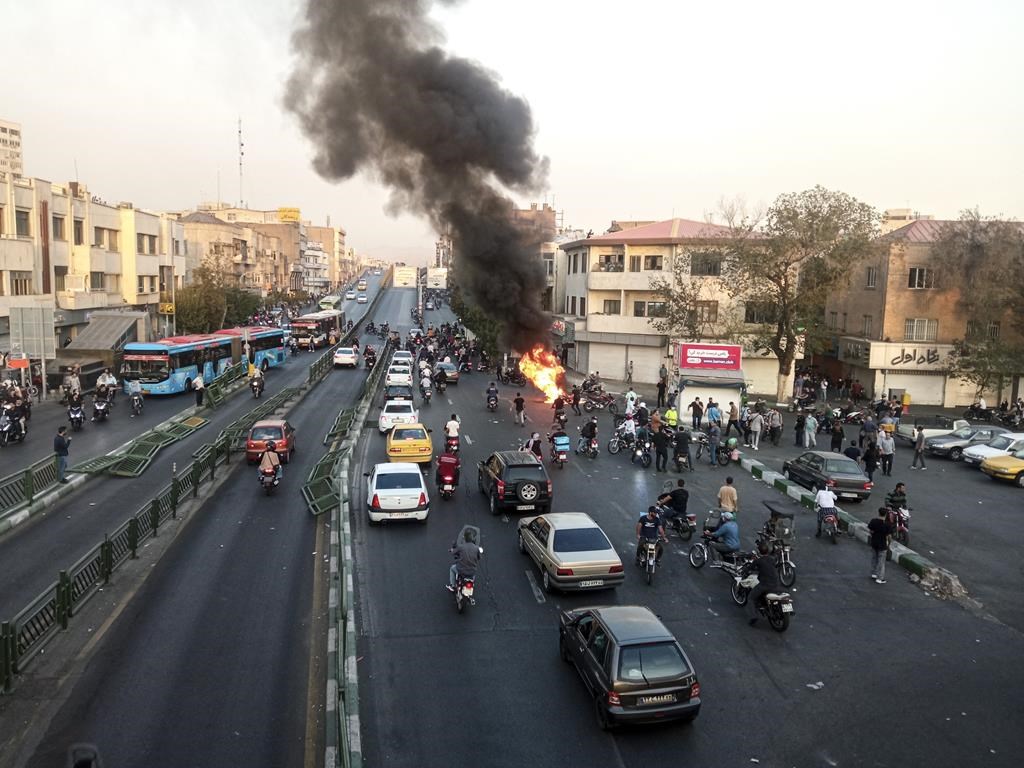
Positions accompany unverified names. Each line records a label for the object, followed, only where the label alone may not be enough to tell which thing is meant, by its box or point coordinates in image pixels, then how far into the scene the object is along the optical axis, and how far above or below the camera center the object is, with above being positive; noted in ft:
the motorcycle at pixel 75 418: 92.89 -15.01
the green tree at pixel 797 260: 127.85 +7.99
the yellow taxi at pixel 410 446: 77.51 -14.41
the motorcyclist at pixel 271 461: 67.15 -14.09
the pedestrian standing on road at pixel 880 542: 47.57 -13.93
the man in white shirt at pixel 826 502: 56.85 -13.77
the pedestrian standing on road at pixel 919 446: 86.02 -14.52
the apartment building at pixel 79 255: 132.16 +7.29
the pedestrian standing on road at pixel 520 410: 103.60 -14.21
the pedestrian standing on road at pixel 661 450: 79.46 -14.48
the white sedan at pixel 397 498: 57.21 -14.43
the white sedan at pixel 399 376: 131.03 -12.96
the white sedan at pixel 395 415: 96.12 -14.23
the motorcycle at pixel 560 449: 79.61 -14.74
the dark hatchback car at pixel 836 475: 67.92 -14.38
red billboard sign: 108.17 -6.86
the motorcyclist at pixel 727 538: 48.49 -14.15
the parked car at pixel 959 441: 92.73 -15.10
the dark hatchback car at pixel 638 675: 30.14 -14.31
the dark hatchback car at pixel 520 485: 60.08 -13.94
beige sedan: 43.68 -14.13
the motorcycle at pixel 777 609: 40.57 -15.44
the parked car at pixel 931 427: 98.68 -15.45
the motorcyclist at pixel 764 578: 41.47 -14.14
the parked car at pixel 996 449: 84.33 -14.67
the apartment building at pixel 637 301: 158.20 +0.85
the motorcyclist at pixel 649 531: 47.39 -13.52
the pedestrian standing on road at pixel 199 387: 110.01 -13.15
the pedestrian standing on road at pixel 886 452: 81.05 -14.38
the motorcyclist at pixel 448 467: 65.41 -13.82
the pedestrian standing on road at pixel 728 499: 54.54 -13.18
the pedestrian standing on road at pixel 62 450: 66.97 -13.55
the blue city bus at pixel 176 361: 117.50 -10.70
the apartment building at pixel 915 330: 139.03 -3.07
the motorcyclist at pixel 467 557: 41.73 -13.48
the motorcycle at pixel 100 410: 99.25 -14.93
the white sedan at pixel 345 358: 171.73 -13.21
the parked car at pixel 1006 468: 79.00 -15.52
